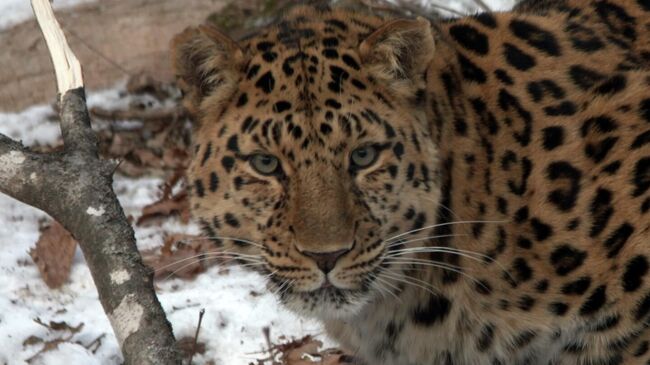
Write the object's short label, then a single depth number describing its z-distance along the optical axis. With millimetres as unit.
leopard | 9844
